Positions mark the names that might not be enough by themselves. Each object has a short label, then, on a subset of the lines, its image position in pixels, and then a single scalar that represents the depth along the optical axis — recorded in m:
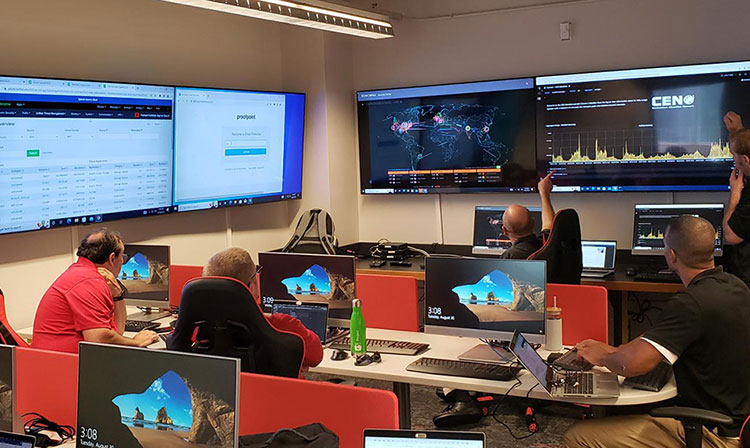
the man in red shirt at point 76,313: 3.80
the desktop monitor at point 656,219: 5.48
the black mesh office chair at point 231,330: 2.96
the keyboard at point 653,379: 3.16
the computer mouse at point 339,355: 3.79
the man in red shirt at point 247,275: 3.19
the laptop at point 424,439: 1.97
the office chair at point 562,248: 4.53
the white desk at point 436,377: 3.12
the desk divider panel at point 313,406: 2.46
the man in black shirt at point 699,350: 2.97
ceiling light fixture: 4.65
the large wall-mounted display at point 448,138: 6.24
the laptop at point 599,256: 5.66
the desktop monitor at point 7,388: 2.43
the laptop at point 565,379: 3.07
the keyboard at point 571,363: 3.39
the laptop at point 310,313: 4.01
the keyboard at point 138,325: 4.59
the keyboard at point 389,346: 3.86
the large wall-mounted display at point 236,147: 5.75
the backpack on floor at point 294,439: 2.30
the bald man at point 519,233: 4.59
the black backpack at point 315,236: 6.60
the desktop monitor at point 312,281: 4.18
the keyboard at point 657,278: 5.12
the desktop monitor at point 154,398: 2.05
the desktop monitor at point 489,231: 6.26
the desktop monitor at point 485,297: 3.65
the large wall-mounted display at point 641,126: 5.49
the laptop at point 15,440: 2.15
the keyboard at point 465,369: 3.40
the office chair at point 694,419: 2.86
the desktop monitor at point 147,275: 4.80
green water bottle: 3.84
